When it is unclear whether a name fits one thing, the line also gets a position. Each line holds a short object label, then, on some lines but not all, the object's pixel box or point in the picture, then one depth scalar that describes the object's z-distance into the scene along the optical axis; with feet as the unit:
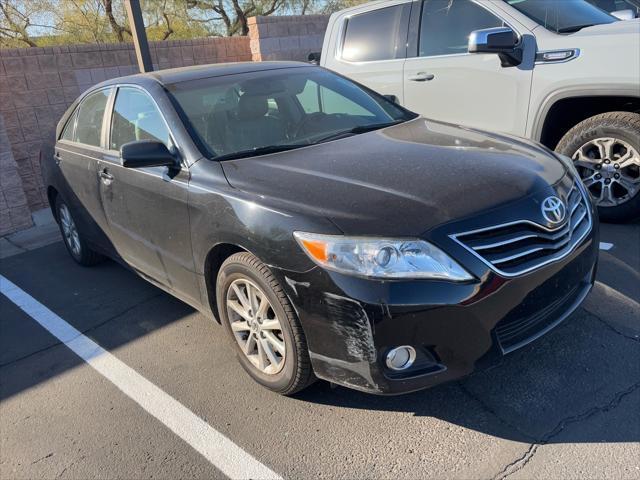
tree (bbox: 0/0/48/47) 37.10
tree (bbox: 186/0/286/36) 53.42
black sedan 7.35
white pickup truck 13.65
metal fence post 24.48
